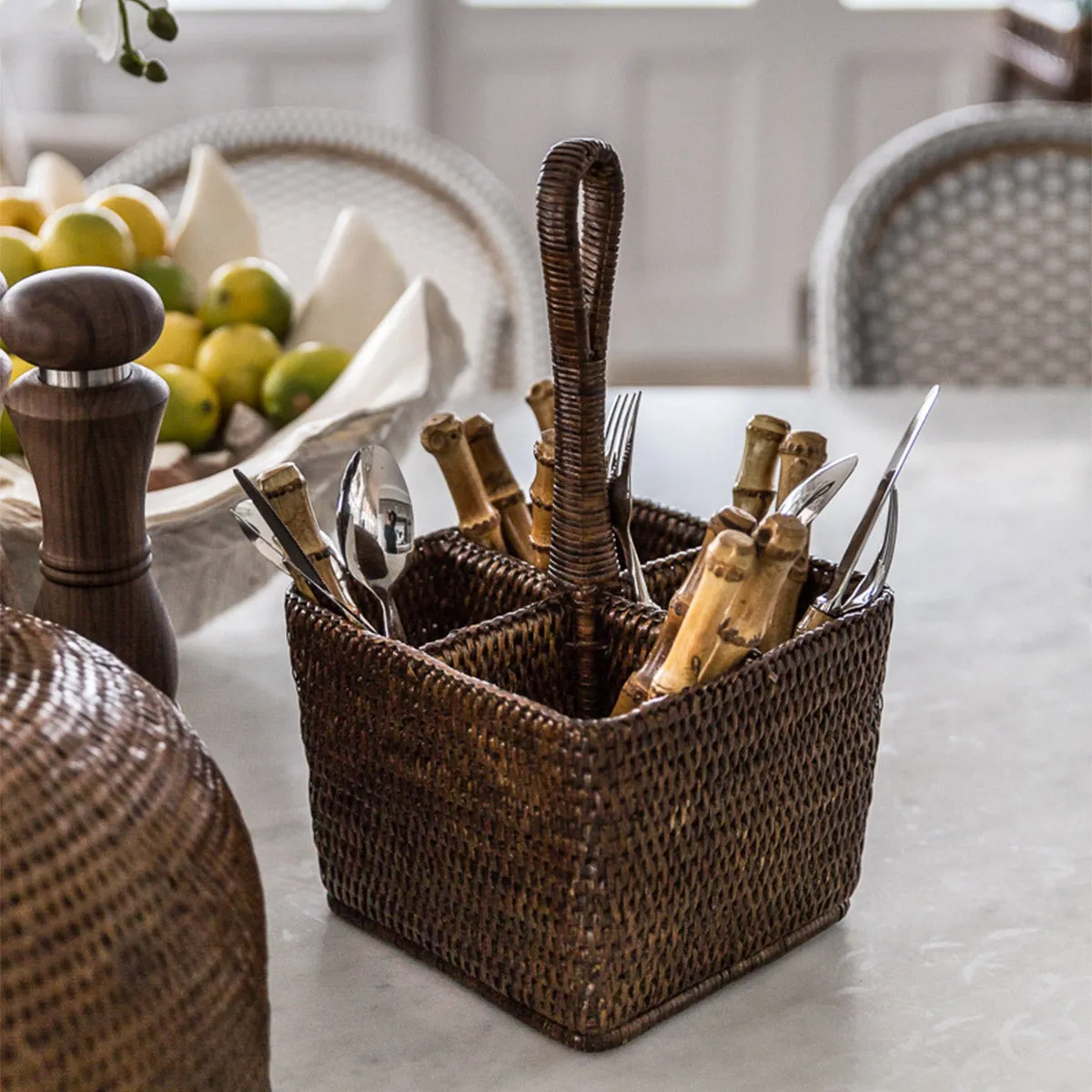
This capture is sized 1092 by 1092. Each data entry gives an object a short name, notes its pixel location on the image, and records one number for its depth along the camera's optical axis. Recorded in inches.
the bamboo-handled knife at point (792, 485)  56.7
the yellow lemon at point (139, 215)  74.2
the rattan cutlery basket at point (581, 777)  52.3
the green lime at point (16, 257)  70.1
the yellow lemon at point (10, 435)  66.7
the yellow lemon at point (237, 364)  70.7
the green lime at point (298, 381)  69.6
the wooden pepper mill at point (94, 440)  53.1
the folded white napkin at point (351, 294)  74.3
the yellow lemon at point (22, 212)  74.1
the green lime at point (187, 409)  68.7
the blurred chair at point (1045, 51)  183.7
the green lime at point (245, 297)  72.7
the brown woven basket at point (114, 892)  44.6
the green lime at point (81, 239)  70.4
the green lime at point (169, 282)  73.1
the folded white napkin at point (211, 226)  76.6
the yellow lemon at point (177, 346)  71.8
